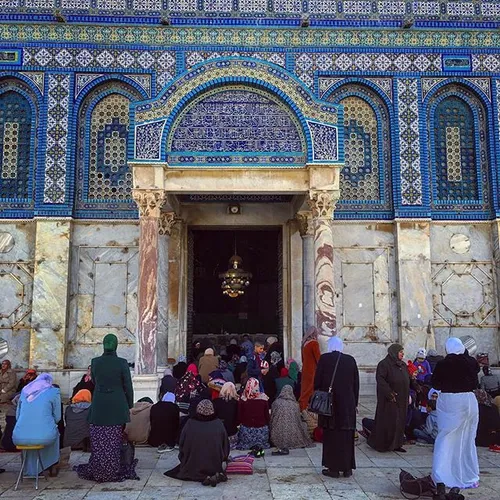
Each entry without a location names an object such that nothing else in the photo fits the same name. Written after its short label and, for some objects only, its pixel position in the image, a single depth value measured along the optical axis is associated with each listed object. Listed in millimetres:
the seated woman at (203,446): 6457
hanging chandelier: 18000
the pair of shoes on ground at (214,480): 6355
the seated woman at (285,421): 8039
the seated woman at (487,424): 8258
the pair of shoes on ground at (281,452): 7824
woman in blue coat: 6219
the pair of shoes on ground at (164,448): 8086
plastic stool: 6238
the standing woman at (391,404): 8023
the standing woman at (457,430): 5859
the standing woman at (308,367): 9141
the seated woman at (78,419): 7797
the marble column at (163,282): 13266
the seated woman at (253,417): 7934
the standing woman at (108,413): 6504
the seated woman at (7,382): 11867
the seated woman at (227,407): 8219
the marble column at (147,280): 11156
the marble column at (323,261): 11234
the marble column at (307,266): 13461
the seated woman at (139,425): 8305
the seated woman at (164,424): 8227
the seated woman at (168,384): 9539
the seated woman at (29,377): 9771
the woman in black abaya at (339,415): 6629
